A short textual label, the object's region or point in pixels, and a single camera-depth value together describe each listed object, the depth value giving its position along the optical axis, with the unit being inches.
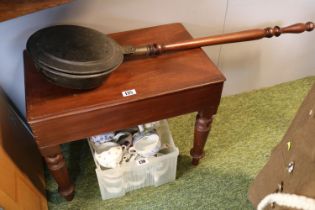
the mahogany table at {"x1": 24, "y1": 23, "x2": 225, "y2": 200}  33.8
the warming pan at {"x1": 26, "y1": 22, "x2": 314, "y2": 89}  32.4
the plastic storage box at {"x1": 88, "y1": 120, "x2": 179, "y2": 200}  43.7
